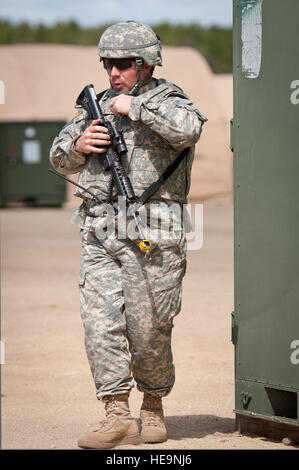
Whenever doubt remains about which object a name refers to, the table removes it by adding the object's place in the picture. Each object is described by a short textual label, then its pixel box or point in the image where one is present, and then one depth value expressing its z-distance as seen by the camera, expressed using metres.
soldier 9.27
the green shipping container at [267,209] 8.98
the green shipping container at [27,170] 47.00
